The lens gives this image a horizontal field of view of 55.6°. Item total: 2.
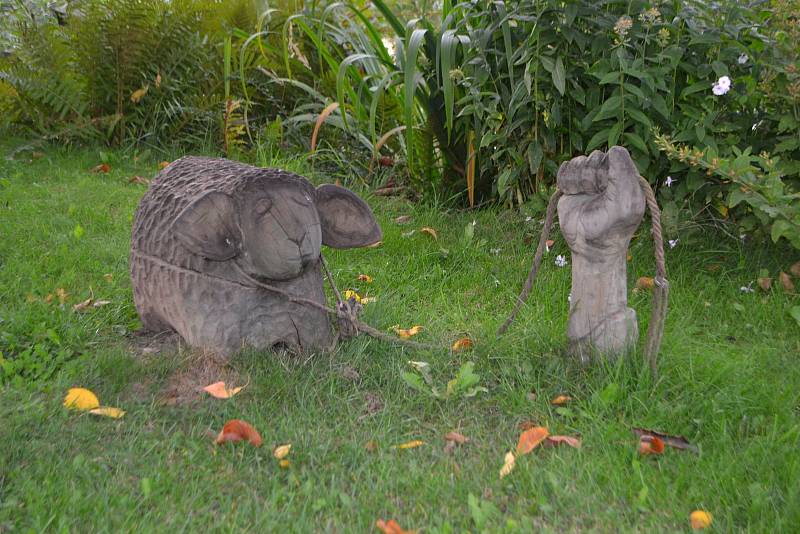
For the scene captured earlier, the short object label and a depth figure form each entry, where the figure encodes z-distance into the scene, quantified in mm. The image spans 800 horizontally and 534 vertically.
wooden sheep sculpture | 2688
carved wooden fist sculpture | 2492
